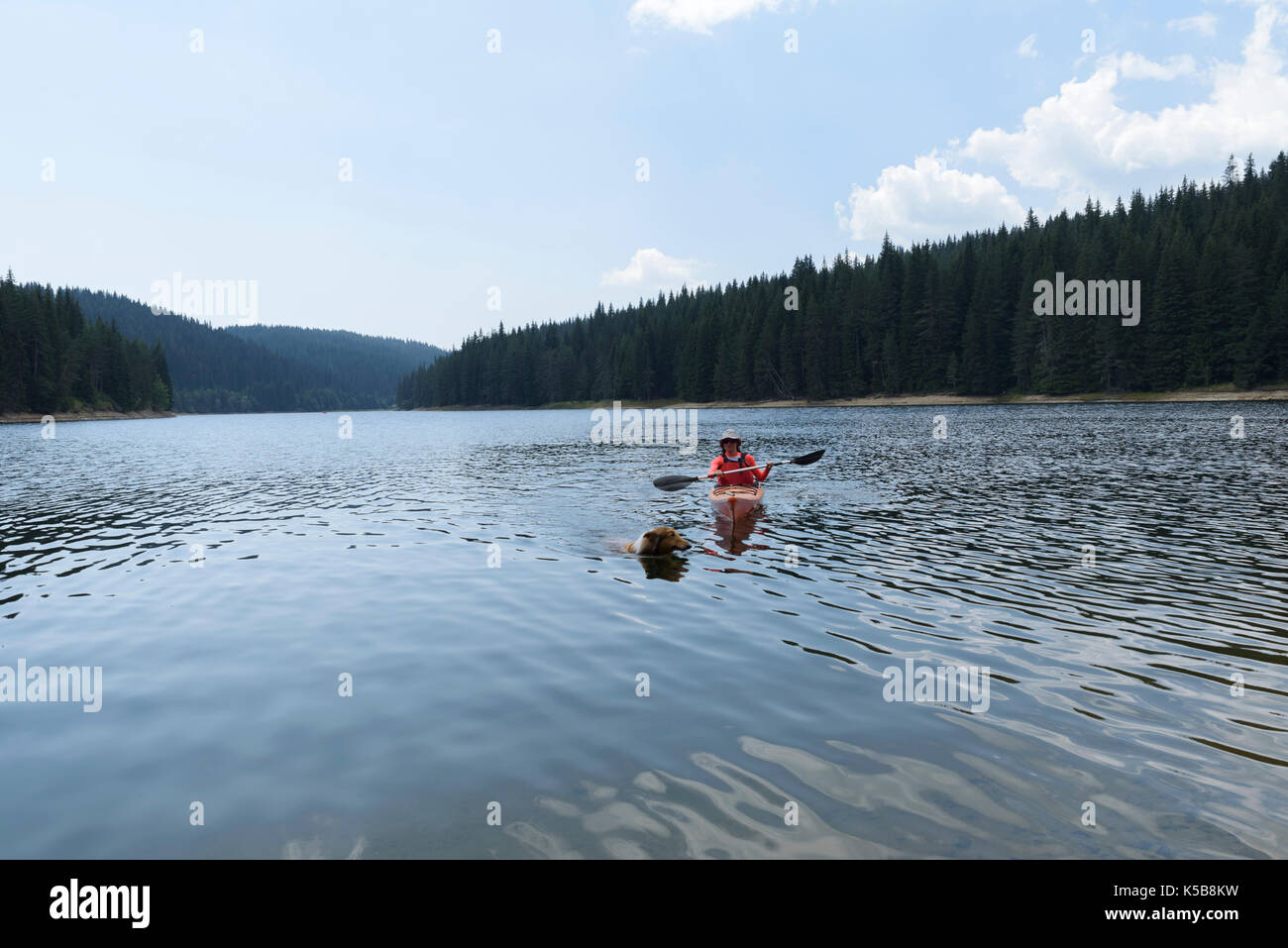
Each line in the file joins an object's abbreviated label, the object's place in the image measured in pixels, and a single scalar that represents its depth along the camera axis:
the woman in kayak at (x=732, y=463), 22.45
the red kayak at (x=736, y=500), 21.23
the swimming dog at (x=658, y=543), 15.91
